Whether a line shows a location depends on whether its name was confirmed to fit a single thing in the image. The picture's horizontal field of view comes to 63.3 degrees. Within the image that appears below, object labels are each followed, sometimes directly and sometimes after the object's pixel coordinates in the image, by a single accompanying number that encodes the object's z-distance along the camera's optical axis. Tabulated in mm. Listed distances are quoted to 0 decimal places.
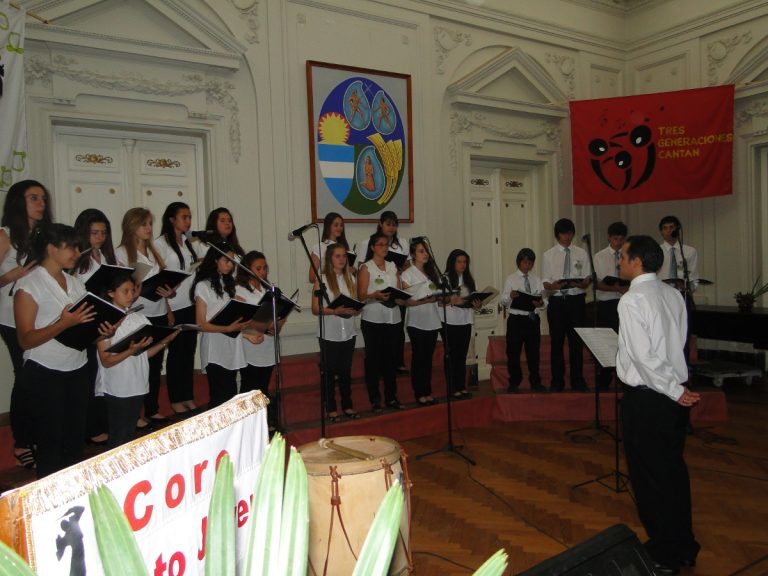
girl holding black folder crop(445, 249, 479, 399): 5742
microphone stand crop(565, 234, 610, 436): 5450
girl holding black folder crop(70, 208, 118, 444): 3945
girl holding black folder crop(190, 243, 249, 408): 4438
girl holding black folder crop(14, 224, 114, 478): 3041
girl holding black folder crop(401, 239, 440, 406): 5590
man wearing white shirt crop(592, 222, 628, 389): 6359
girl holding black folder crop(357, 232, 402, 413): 5340
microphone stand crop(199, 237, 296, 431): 3733
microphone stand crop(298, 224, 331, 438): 4266
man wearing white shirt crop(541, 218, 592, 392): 6230
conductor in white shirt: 2945
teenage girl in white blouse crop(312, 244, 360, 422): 5016
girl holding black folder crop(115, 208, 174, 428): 4496
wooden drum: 2158
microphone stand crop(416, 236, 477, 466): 4805
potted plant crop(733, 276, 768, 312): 6703
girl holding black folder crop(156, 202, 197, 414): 4750
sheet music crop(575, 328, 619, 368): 3920
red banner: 7812
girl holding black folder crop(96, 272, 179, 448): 3518
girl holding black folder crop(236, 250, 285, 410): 4543
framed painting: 6750
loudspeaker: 1344
